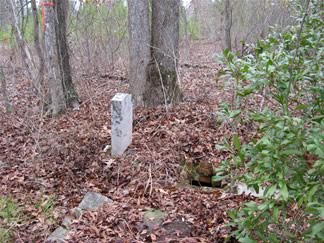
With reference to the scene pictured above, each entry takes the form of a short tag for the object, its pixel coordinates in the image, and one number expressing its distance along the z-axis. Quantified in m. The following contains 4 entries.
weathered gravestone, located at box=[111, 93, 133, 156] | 4.51
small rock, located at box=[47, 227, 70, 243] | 3.35
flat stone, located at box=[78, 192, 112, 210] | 3.84
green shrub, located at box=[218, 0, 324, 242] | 1.83
